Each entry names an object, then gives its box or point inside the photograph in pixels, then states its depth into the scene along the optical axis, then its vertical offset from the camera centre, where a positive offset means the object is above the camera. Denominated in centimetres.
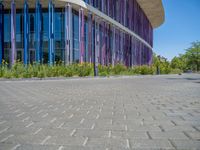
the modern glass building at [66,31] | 1443 +408
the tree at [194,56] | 5263 +501
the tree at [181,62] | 5626 +331
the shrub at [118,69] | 1539 +25
